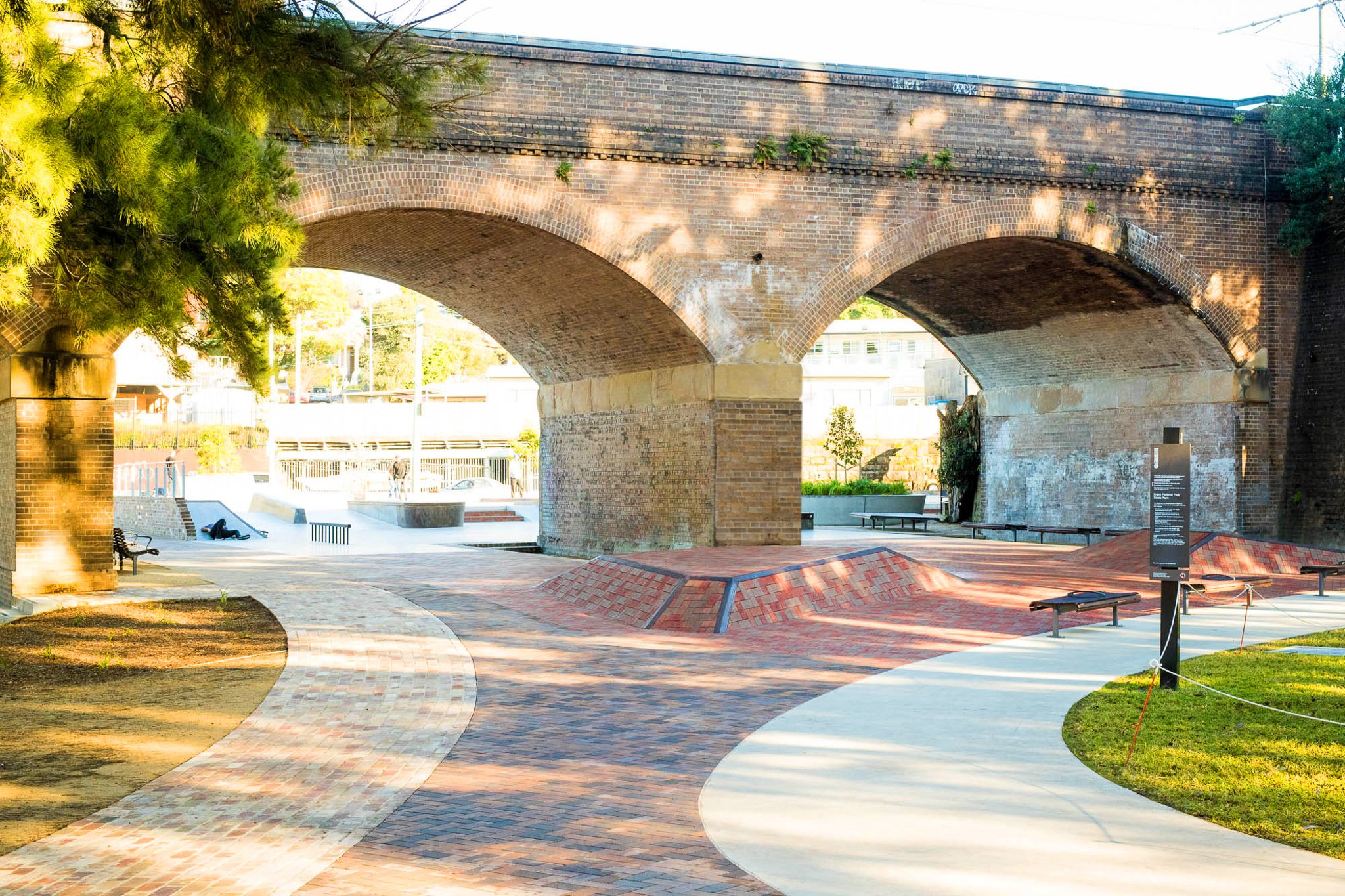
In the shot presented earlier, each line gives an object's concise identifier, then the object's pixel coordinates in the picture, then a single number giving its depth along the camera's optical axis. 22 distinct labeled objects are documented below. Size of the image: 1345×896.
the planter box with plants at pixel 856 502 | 31.70
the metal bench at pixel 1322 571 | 14.73
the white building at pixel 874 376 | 49.38
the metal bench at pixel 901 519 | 28.27
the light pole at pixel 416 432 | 39.03
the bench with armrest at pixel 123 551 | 17.30
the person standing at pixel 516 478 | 45.47
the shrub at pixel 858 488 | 32.31
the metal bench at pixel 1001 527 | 24.06
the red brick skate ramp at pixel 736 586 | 12.63
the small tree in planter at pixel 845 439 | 36.31
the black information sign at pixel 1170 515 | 9.05
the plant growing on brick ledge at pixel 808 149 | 18.39
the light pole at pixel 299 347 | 59.53
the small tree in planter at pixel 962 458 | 28.72
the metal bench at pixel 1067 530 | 22.98
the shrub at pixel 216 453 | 46.44
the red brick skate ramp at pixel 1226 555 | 16.53
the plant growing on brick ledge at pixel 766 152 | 18.23
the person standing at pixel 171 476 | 28.50
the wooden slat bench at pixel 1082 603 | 11.69
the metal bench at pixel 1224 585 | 13.70
